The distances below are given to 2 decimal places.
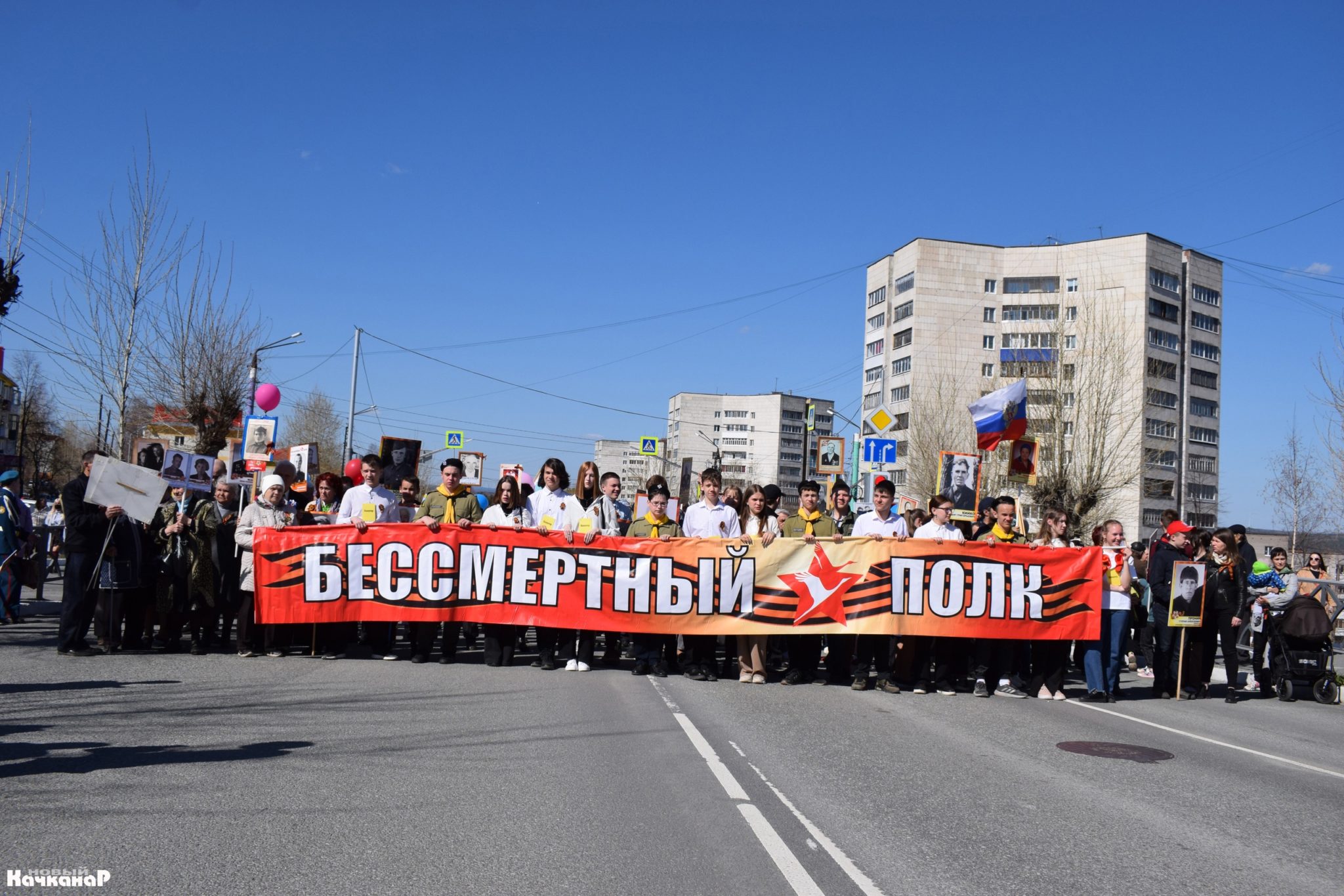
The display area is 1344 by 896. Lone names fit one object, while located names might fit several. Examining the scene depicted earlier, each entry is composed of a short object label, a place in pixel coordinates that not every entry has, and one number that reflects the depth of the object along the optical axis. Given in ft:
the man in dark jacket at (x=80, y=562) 36.96
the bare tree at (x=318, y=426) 261.44
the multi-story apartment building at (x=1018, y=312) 290.97
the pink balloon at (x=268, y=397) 86.17
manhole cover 27.61
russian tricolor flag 62.08
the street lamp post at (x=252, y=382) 103.58
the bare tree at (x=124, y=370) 75.46
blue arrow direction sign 88.12
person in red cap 43.47
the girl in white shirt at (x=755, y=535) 40.16
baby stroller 43.32
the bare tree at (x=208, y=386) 97.76
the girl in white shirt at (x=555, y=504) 41.75
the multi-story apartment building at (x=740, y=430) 572.51
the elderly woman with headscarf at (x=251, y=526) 39.96
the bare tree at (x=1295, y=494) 221.66
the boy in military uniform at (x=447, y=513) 40.75
